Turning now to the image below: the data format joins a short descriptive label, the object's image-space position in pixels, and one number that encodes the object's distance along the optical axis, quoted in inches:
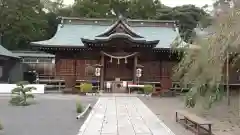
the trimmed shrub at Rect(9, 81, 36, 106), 572.8
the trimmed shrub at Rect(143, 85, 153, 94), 847.0
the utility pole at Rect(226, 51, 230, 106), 399.6
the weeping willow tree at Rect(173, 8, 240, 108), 238.9
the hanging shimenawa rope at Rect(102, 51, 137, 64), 925.2
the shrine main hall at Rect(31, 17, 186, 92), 935.7
